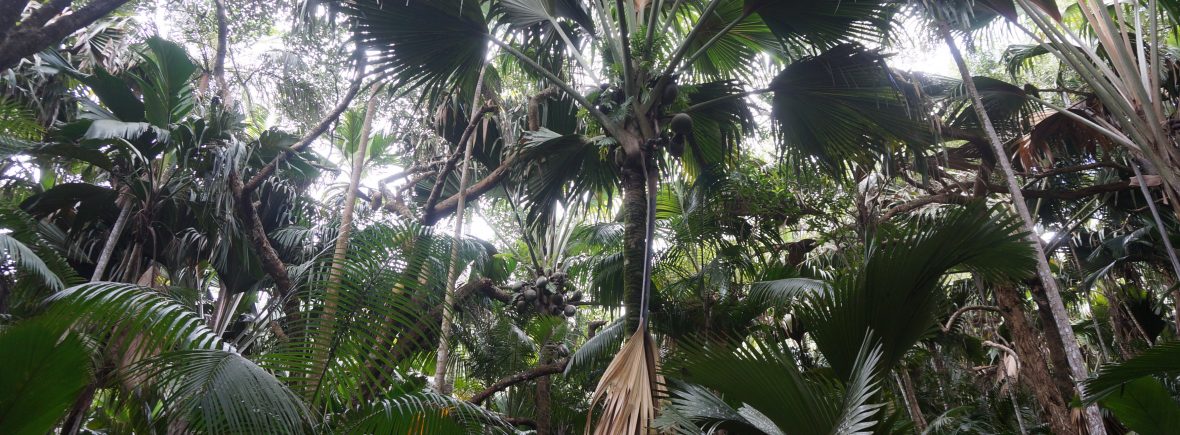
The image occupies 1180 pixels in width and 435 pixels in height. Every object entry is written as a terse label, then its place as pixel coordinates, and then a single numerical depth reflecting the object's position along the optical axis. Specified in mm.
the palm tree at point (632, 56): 3582
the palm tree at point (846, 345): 1895
